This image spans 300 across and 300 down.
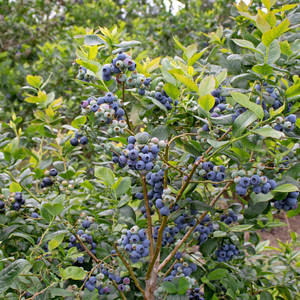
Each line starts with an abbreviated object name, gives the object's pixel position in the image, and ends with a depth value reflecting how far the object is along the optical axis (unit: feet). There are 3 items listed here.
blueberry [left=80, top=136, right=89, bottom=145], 3.91
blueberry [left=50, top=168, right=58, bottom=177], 4.84
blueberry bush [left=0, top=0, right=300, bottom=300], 3.28
